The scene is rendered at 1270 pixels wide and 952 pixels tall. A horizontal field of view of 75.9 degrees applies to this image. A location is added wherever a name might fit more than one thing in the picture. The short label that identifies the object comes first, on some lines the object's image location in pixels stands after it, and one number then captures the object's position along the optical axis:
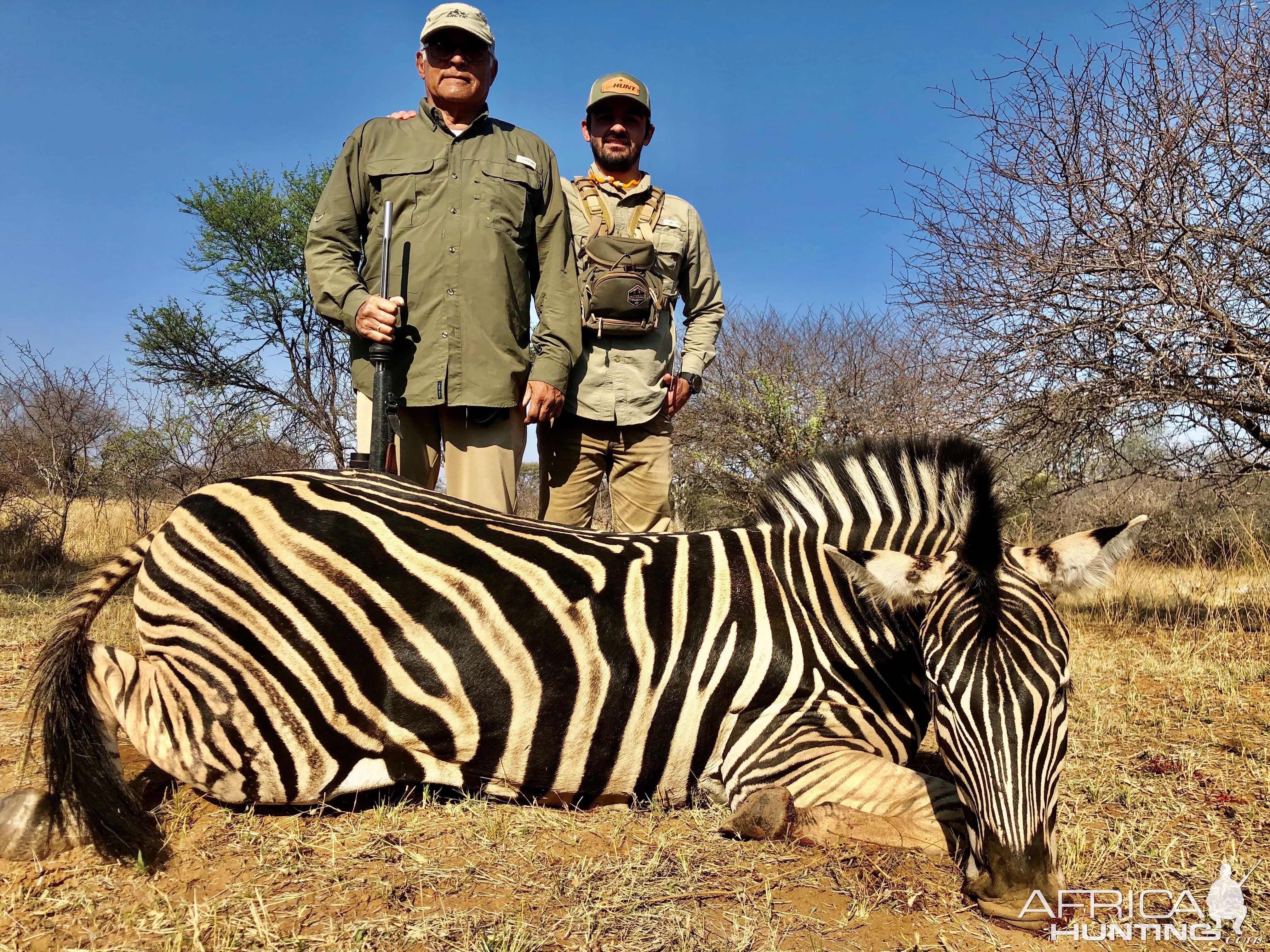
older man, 4.04
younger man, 4.66
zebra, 2.46
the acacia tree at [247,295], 16.89
